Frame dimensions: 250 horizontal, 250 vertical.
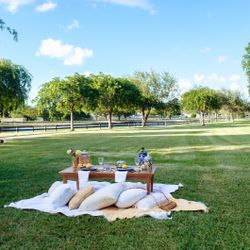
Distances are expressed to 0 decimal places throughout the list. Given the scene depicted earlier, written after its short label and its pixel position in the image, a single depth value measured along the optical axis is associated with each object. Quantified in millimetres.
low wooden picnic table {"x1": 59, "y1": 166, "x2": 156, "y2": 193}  5492
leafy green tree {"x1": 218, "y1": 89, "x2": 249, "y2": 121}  60652
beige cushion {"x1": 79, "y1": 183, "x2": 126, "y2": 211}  4896
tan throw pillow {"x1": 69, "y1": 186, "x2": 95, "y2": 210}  4975
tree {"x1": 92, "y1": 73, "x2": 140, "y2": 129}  37081
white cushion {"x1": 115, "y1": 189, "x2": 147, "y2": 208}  4984
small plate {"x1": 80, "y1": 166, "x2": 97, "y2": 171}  5785
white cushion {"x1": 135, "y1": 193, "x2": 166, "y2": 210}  4941
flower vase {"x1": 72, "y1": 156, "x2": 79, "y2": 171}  6021
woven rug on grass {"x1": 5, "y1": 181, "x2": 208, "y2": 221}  4650
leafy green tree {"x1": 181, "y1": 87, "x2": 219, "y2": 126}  46631
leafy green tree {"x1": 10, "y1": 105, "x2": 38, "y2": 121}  67965
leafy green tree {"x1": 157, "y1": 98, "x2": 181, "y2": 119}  44935
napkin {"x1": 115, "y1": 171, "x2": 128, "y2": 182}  5456
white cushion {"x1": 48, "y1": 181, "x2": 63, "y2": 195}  5642
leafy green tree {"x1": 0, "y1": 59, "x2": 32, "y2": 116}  19946
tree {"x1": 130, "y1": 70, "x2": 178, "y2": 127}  44166
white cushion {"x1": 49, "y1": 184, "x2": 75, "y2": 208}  5094
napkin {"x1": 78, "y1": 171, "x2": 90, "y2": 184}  5623
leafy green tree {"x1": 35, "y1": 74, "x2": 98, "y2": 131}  32814
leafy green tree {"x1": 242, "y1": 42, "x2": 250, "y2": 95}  29399
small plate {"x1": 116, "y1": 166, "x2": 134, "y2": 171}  5702
